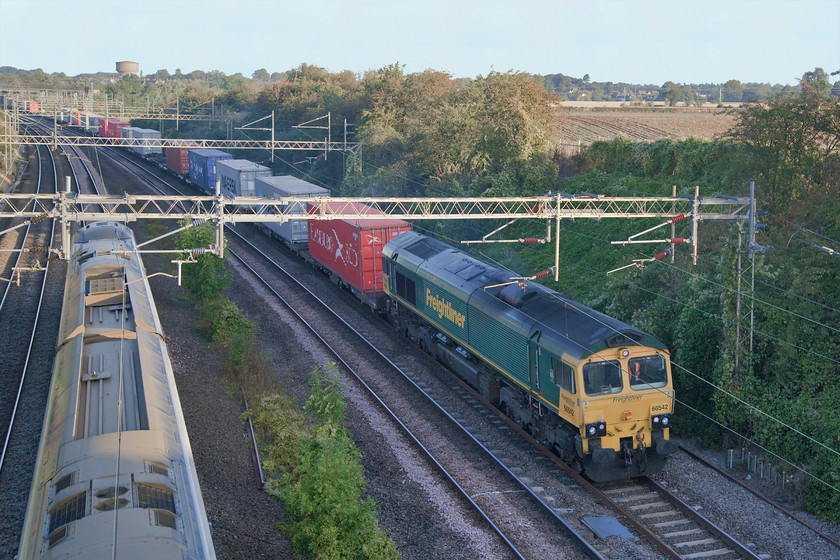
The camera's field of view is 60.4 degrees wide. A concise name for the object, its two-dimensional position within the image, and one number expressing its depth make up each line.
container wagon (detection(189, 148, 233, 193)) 57.72
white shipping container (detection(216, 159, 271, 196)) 46.31
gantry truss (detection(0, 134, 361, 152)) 58.63
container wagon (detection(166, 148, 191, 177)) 67.94
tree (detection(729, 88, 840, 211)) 22.72
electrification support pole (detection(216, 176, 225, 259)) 21.41
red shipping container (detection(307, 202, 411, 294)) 29.22
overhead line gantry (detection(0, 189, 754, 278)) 20.86
